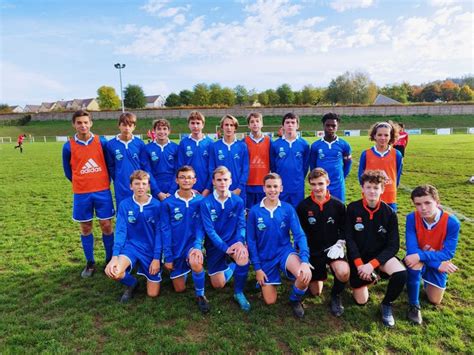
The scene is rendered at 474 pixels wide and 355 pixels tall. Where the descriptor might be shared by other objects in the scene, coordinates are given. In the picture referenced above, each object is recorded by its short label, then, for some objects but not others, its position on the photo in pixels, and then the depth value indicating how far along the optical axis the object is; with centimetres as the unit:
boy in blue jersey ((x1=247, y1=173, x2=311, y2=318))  357
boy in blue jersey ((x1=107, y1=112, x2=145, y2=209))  448
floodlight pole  3778
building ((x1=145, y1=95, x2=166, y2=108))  10381
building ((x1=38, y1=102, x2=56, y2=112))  11238
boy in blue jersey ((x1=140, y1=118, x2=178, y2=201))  473
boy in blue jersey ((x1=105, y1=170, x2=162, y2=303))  374
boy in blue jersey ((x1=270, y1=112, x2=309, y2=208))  469
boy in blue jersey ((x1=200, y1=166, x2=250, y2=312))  371
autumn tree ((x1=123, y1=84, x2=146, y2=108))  6606
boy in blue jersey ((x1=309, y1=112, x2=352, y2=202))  468
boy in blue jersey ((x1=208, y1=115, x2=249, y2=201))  466
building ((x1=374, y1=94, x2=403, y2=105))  7494
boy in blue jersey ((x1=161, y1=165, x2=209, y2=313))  383
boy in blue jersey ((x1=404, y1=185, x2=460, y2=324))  335
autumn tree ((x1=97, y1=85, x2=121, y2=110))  7556
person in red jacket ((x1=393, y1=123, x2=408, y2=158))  1099
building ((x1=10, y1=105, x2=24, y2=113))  11324
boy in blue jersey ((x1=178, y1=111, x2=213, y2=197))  484
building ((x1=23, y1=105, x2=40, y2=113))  11253
